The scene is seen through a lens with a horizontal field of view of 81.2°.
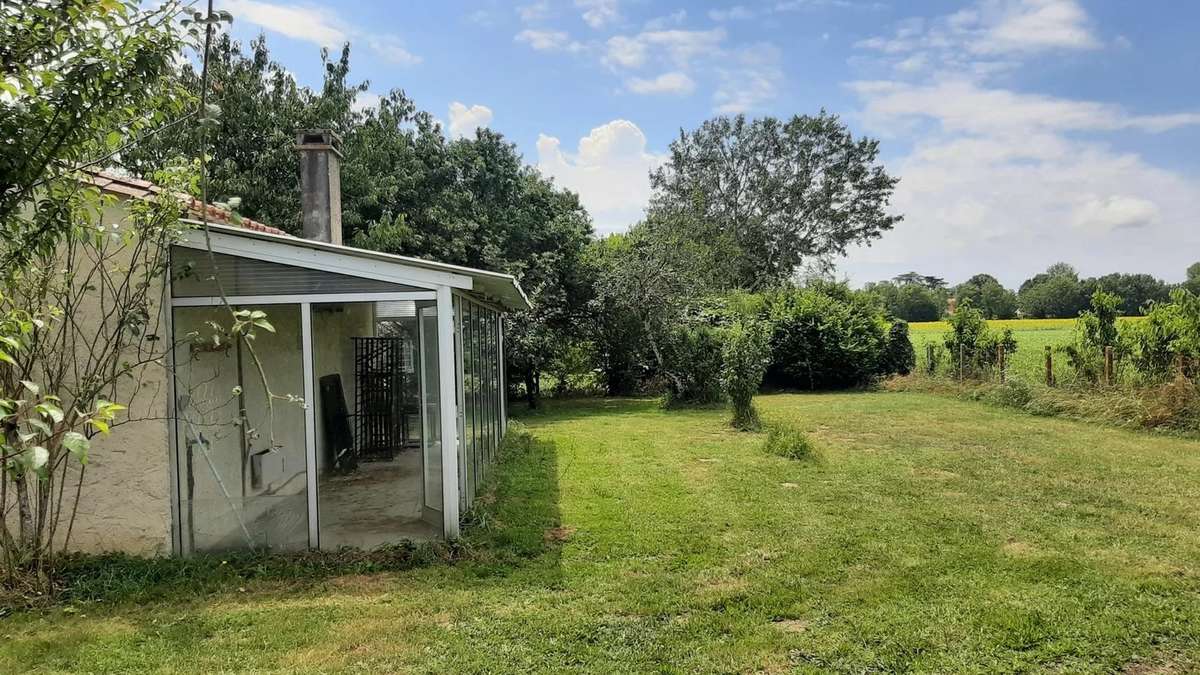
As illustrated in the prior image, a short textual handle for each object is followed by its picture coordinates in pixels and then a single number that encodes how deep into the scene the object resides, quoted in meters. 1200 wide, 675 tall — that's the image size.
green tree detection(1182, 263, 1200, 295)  26.08
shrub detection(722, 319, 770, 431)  12.66
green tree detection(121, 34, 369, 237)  13.66
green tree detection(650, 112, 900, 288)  34.34
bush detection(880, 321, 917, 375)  20.56
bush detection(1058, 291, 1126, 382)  13.10
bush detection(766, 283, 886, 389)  19.94
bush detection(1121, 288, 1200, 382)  11.32
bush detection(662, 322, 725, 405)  15.55
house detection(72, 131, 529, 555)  5.25
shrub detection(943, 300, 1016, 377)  16.97
